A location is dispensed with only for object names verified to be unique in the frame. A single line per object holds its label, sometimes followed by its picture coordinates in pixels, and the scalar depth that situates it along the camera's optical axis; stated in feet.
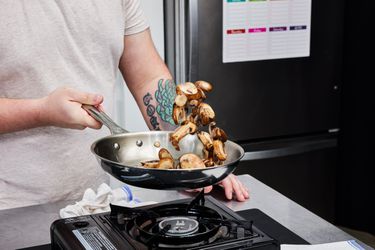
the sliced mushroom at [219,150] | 5.35
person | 6.63
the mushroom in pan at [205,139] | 5.50
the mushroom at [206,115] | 5.49
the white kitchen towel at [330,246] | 5.60
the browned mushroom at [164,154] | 5.44
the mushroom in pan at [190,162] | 5.29
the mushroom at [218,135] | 5.43
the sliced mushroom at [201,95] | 5.65
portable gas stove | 5.06
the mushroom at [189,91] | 5.60
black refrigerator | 10.65
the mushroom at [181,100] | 5.60
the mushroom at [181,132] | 5.53
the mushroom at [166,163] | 5.30
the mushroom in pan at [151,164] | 5.35
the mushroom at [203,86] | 5.67
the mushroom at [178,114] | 5.67
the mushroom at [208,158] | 5.40
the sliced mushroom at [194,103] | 5.62
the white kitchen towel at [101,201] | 6.04
